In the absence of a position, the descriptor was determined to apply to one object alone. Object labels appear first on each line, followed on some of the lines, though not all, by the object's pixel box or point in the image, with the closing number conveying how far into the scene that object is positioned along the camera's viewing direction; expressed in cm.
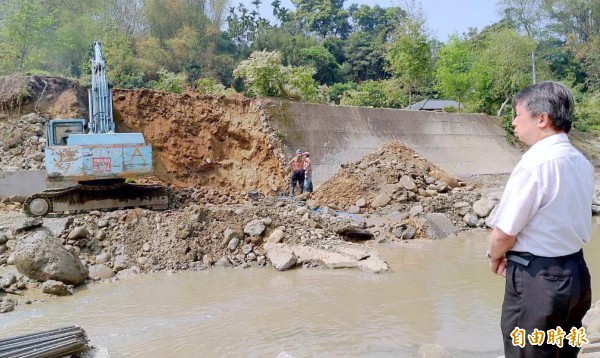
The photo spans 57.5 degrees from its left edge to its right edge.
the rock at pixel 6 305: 656
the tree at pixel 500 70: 2728
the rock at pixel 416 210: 1190
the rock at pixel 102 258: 850
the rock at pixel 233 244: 888
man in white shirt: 207
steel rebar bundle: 394
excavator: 1072
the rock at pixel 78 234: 883
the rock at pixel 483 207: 1233
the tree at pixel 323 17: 5353
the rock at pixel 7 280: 719
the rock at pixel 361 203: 1341
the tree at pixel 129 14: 3875
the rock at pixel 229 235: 895
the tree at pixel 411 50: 2605
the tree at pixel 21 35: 2369
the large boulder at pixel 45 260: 732
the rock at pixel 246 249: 882
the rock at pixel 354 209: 1322
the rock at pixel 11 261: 821
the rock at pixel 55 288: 714
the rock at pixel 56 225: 904
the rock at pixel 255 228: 908
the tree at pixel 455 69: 2798
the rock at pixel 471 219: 1208
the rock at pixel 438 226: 1114
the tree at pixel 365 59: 4300
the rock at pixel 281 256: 833
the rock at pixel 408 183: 1368
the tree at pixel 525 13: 4088
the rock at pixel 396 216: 1182
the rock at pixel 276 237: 896
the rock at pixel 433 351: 454
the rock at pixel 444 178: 1582
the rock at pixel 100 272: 801
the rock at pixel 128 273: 812
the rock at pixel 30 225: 902
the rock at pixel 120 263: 837
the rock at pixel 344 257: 827
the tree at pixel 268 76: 1802
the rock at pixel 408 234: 1081
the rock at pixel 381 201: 1324
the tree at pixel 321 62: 3934
